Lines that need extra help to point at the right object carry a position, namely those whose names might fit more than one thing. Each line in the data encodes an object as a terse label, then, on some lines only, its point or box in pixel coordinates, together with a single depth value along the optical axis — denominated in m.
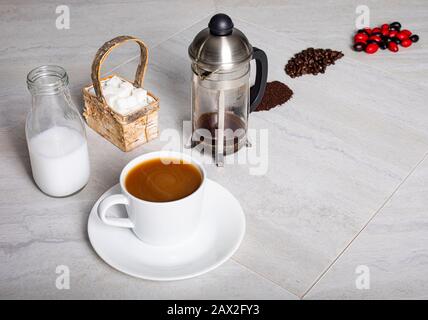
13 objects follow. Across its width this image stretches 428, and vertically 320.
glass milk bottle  1.04
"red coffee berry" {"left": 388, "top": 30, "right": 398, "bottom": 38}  1.56
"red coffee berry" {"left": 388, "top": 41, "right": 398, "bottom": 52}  1.54
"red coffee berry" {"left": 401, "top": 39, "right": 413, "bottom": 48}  1.55
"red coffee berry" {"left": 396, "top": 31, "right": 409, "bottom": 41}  1.55
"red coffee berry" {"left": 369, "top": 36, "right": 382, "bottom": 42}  1.53
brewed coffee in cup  0.96
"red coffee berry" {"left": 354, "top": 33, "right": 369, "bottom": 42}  1.54
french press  1.09
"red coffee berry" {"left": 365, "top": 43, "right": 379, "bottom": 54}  1.52
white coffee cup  0.93
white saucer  0.94
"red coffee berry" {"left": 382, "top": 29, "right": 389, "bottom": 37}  1.56
